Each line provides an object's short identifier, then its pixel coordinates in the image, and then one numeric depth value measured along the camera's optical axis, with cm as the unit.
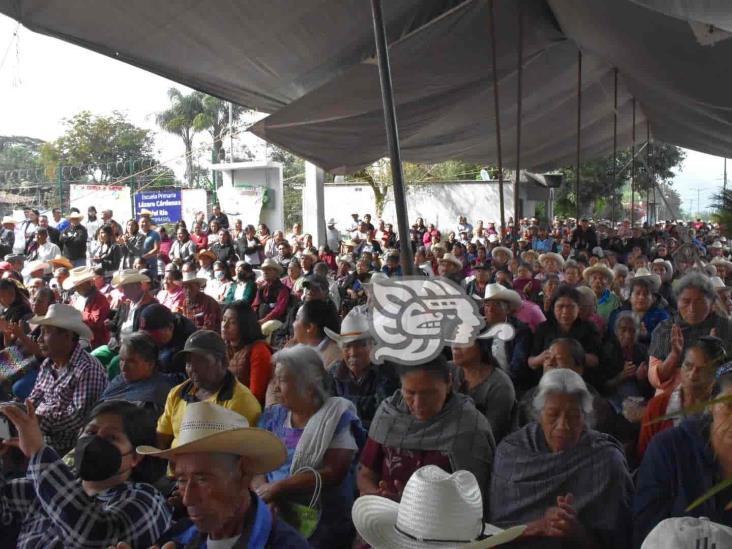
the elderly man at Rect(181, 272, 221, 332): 613
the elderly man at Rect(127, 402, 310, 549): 202
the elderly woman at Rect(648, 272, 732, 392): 382
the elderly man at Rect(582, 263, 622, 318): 588
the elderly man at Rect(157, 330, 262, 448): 345
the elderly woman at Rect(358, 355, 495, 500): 276
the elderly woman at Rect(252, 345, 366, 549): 279
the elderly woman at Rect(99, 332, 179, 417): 367
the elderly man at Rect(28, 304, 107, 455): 367
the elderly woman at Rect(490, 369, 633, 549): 243
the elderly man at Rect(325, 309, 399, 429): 362
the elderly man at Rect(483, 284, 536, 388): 436
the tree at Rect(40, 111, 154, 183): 3753
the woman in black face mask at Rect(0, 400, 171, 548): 215
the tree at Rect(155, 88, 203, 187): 3900
